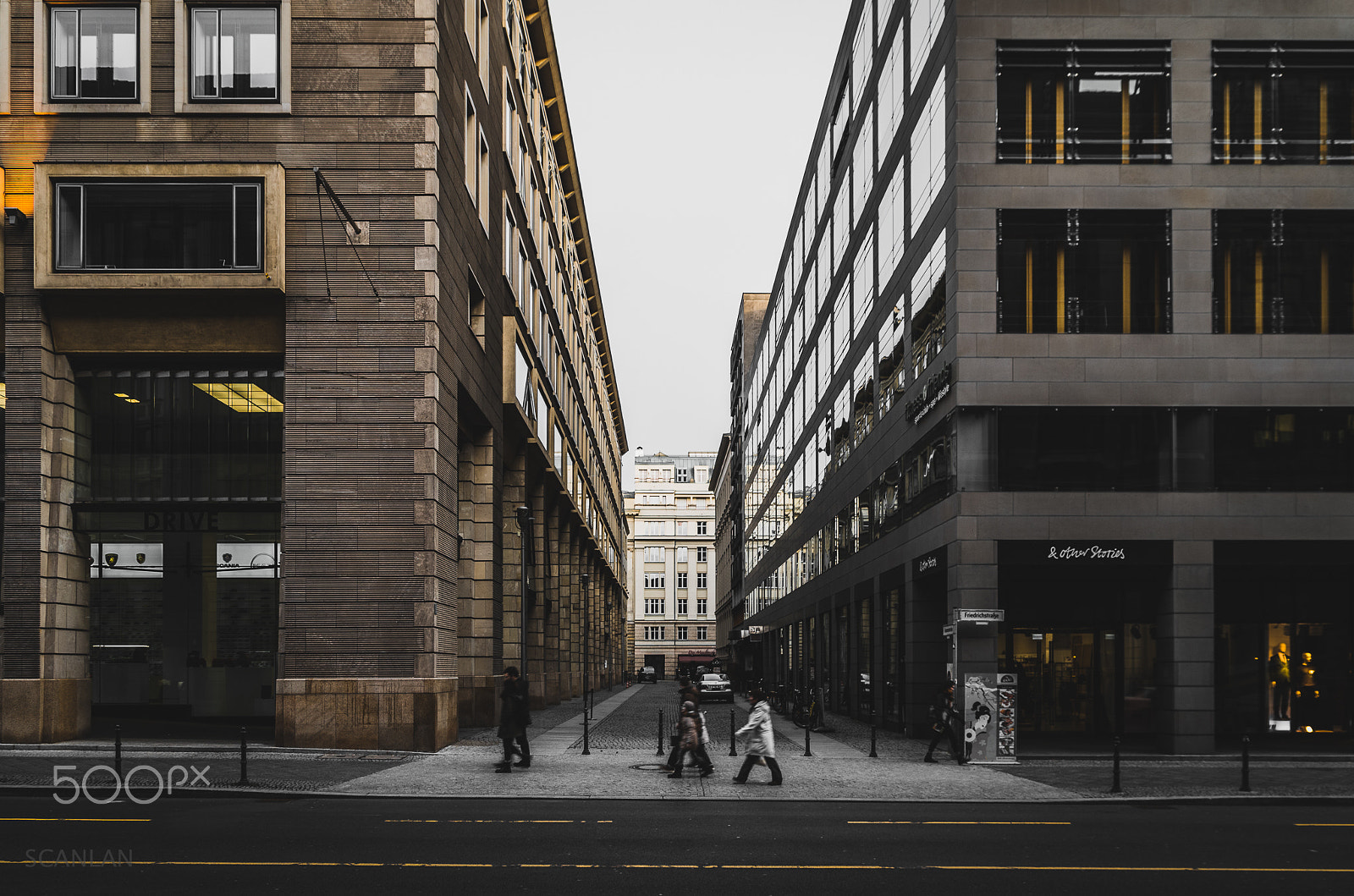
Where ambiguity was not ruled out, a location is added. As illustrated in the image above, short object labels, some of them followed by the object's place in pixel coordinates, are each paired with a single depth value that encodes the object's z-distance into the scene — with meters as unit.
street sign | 25.67
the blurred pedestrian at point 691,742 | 20.91
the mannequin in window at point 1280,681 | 28.80
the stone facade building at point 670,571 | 161.75
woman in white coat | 20.06
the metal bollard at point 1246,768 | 19.14
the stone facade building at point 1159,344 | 26.75
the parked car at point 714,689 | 62.03
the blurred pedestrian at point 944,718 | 24.55
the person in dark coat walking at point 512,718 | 22.44
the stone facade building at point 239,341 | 26.08
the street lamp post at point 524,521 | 31.37
